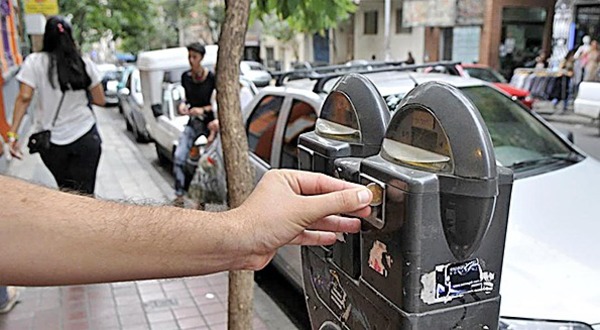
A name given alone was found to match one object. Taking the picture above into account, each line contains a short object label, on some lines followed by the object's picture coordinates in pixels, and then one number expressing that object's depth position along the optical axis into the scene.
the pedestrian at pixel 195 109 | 5.75
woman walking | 4.02
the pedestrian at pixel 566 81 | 14.84
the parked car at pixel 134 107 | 11.02
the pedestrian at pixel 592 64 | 13.99
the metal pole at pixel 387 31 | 21.84
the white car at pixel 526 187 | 2.29
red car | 11.65
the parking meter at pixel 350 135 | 1.62
